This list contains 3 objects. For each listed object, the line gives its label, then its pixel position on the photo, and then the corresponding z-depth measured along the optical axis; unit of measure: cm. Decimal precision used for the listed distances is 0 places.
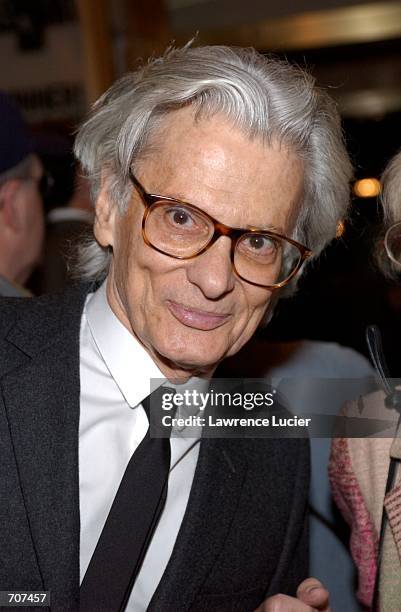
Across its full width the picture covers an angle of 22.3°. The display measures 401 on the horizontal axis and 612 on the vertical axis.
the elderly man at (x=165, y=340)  69
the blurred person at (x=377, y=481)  72
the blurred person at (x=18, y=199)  103
